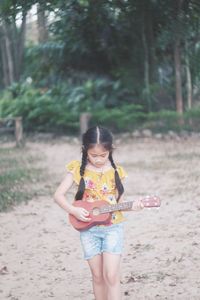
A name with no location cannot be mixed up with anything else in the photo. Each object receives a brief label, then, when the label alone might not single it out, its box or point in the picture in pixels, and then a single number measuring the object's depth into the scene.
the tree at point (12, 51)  21.36
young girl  3.47
